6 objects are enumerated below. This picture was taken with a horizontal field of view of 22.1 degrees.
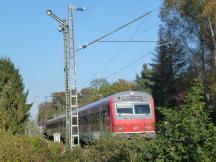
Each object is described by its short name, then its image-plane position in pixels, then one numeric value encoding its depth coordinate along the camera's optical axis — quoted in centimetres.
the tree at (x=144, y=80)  8939
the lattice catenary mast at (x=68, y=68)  2827
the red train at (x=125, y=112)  3014
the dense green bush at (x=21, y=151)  1631
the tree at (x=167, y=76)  5709
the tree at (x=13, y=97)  3266
